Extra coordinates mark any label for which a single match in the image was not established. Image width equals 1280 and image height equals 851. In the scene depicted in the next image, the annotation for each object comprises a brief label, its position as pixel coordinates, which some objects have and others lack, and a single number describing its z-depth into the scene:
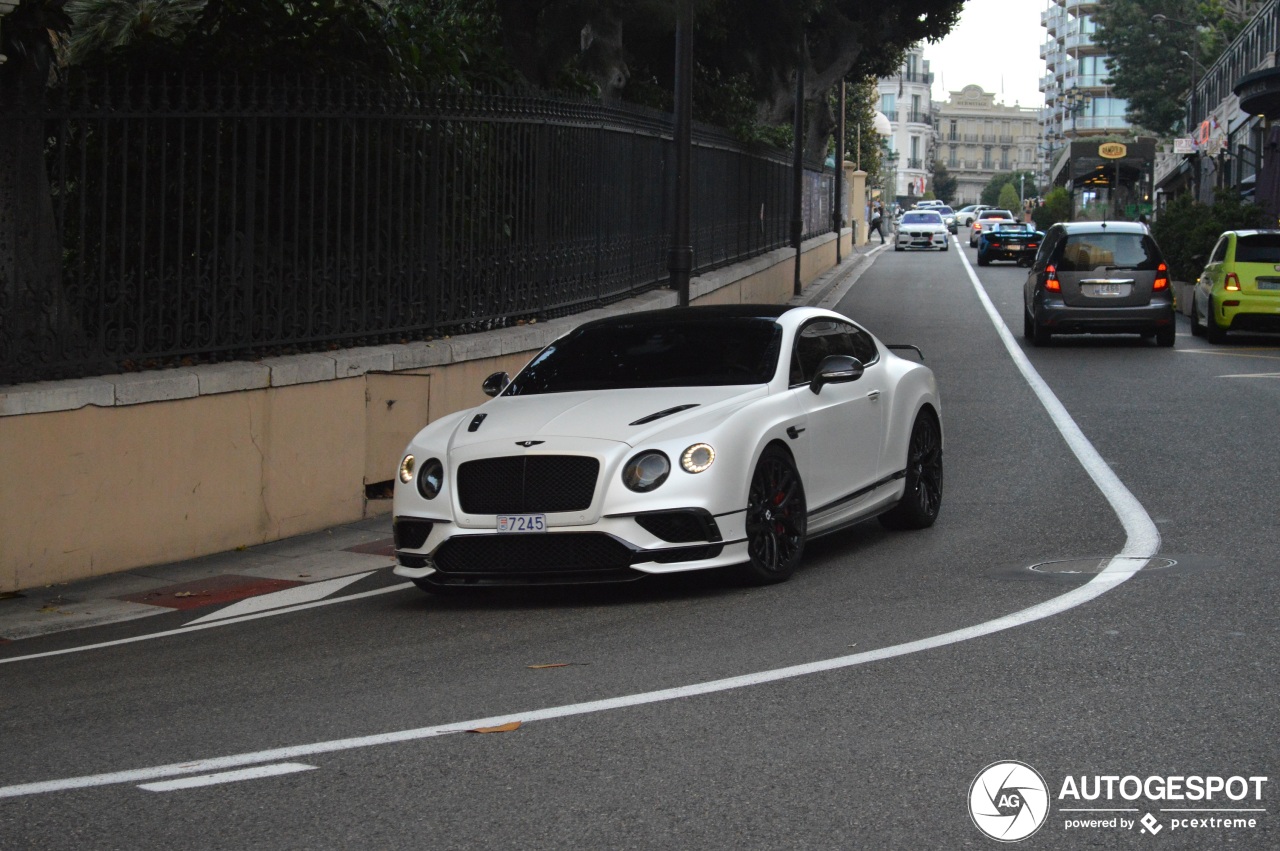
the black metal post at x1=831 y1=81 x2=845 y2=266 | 52.17
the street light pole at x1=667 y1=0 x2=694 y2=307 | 17.92
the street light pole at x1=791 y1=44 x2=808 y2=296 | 35.78
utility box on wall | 12.11
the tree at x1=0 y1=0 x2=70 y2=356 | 9.92
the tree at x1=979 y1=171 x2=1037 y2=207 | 191.12
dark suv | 23.59
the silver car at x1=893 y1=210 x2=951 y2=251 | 64.06
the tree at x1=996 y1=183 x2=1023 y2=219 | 169.50
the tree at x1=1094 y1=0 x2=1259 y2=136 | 96.31
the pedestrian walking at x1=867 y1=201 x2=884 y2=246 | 77.00
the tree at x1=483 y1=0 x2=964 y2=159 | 18.86
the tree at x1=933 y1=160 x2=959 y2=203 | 191.50
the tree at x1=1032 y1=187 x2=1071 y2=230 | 84.82
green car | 24.12
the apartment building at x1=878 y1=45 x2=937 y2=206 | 178.12
